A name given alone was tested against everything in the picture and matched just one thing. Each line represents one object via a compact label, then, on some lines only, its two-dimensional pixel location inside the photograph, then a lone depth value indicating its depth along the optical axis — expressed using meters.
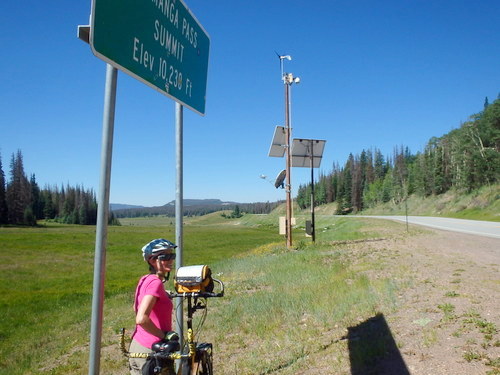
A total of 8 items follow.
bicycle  2.87
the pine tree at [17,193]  107.81
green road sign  2.08
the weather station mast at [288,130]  18.44
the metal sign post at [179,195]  3.33
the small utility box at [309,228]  18.73
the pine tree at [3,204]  101.33
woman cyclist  3.01
